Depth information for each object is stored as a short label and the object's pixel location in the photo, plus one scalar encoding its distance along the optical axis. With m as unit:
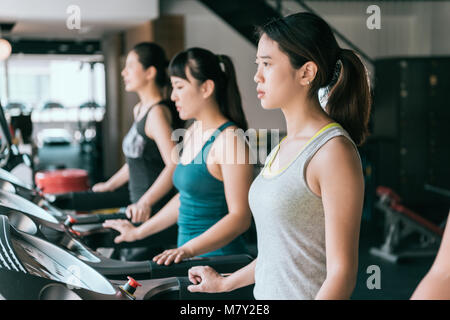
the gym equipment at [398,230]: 4.84
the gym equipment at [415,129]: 6.67
